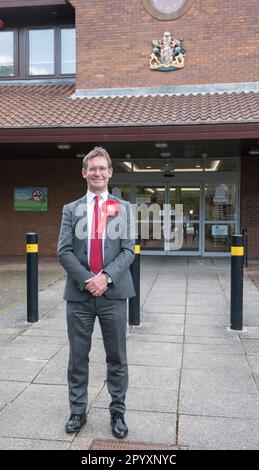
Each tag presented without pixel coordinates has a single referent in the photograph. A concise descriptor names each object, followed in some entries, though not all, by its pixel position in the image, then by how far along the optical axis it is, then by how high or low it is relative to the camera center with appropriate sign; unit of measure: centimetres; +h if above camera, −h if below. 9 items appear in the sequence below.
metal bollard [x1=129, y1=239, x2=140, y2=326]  597 -105
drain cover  301 -151
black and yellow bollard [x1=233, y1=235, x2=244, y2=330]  576 -88
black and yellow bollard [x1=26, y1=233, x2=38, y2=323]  611 -79
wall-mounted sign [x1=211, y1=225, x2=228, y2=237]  1376 -35
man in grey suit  312 -38
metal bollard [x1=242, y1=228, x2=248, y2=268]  1216 -77
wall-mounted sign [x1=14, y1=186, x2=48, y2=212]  1430 +61
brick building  1189 +336
